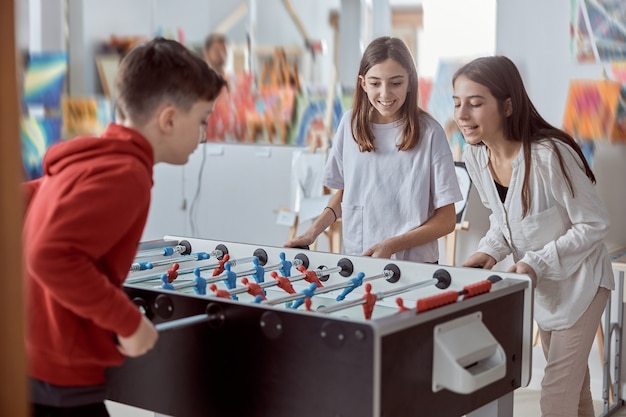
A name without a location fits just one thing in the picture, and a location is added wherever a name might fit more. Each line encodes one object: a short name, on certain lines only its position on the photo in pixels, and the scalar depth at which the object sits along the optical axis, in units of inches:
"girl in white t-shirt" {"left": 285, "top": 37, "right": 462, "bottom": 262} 102.0
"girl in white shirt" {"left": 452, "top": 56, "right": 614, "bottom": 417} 91.0
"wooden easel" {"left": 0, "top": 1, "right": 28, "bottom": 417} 34.5
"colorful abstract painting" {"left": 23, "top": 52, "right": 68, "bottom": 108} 241.4
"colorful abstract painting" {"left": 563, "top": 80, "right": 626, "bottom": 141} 146.4
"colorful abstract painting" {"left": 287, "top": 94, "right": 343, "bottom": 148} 199.9
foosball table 62.0
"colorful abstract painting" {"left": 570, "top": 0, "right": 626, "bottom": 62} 146.9
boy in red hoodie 53.0
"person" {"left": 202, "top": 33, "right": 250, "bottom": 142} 217.9
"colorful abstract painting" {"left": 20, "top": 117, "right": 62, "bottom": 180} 234.4
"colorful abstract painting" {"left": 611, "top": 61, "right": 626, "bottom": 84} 147.0
